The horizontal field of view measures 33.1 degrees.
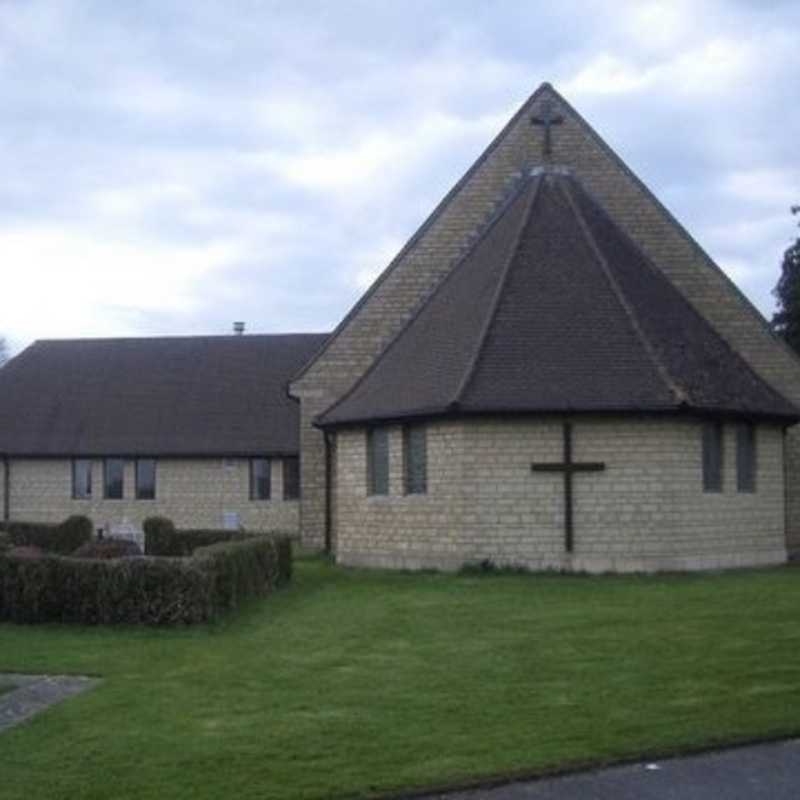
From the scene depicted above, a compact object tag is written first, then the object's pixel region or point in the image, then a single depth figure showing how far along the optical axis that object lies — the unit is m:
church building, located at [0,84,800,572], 23.62
